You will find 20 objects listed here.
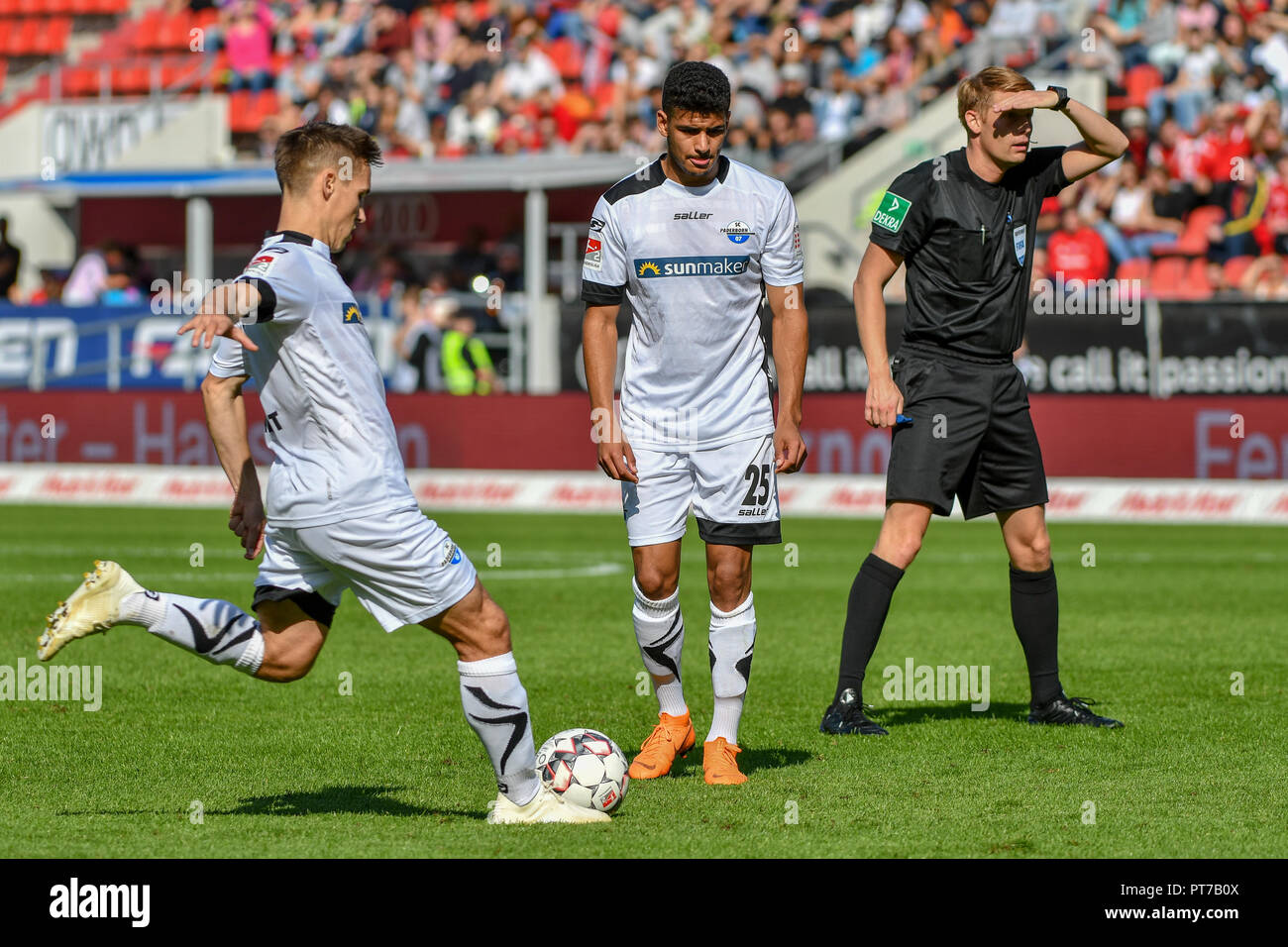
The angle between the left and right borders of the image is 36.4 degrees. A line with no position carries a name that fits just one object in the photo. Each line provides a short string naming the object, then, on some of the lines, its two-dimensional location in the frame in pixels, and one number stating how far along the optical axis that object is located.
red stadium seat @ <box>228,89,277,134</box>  29.46
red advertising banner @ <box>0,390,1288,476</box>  18.05
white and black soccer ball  5.96
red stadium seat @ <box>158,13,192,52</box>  31.70
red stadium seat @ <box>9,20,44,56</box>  33.72
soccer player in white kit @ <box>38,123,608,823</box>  5.48
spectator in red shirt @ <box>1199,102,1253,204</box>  21.33
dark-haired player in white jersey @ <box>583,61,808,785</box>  6.59
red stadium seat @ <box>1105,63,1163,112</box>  23.31
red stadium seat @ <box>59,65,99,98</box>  31.33
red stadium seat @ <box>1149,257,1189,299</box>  20.73
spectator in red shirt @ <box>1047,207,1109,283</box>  20.53
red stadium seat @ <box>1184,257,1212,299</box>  20.53
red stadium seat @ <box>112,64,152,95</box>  30.81
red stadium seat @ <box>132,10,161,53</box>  31.89
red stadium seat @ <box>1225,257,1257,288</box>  20.53
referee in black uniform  7.49
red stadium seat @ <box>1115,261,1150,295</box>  20.86
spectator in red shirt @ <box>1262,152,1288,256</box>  20.81
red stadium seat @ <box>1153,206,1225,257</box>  20.92
